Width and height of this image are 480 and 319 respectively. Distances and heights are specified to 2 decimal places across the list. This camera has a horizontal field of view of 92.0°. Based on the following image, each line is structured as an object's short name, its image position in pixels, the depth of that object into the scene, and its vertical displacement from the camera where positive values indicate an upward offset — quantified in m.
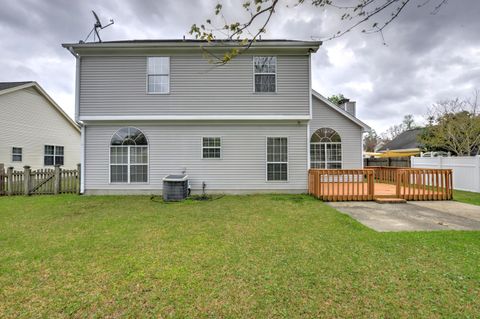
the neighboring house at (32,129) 13.87 +2.44
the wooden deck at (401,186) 8.42 -0.95
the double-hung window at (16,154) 14.20 +0.68
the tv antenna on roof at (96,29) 10.91 +6.42
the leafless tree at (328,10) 3.16 +2.06
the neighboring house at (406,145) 26.39 +2.01
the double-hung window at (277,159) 9.90 +0.13
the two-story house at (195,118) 9.71 +1.84
